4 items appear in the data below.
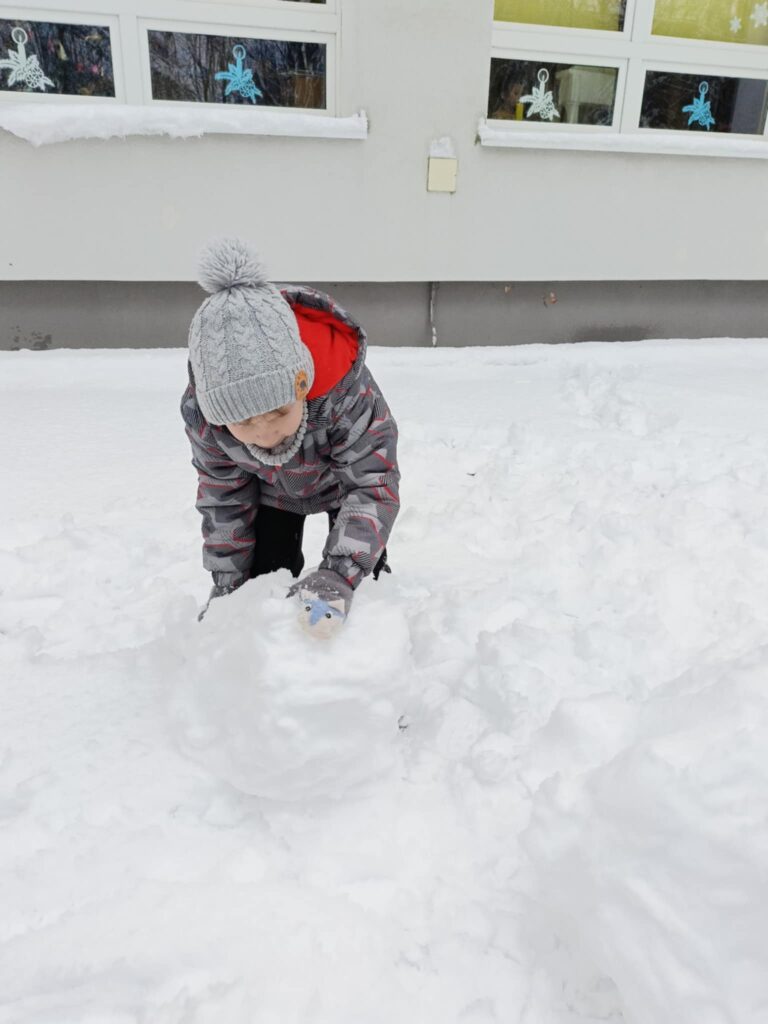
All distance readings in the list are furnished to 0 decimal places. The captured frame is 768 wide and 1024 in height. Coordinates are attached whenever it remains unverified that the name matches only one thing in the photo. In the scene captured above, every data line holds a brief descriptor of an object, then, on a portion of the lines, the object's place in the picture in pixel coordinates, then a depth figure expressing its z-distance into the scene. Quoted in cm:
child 132
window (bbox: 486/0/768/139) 473
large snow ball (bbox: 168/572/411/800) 140
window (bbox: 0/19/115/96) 416
